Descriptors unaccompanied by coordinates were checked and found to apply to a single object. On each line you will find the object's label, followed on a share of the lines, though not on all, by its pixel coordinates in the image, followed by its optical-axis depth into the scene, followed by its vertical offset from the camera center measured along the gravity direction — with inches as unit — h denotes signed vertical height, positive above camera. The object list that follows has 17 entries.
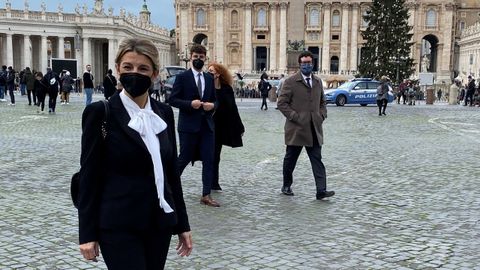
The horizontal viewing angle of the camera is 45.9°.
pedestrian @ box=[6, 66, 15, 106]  990.4 -9.1
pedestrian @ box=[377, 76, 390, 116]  896.9 -21.3
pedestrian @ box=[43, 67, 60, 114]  789.9 -18.8
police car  1232.8 -34.8
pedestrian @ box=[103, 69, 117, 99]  756.6 -8.8
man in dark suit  260.5 -18.3
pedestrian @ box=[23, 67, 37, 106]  973.2 -15.0
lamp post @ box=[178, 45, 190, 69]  3091.5 +128.2
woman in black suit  103.7 -18.6
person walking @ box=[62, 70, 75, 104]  1014.8 -17.2
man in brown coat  284.2 -19.0
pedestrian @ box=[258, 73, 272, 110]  1055.2 -18.7
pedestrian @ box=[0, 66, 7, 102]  1084.5 -13.3
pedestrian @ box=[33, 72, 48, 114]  796.0 -16.3
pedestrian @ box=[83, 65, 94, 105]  886.4 -11.5
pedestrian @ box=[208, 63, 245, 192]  287.6 -19.6
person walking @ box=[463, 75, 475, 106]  1269.7 -25.4
